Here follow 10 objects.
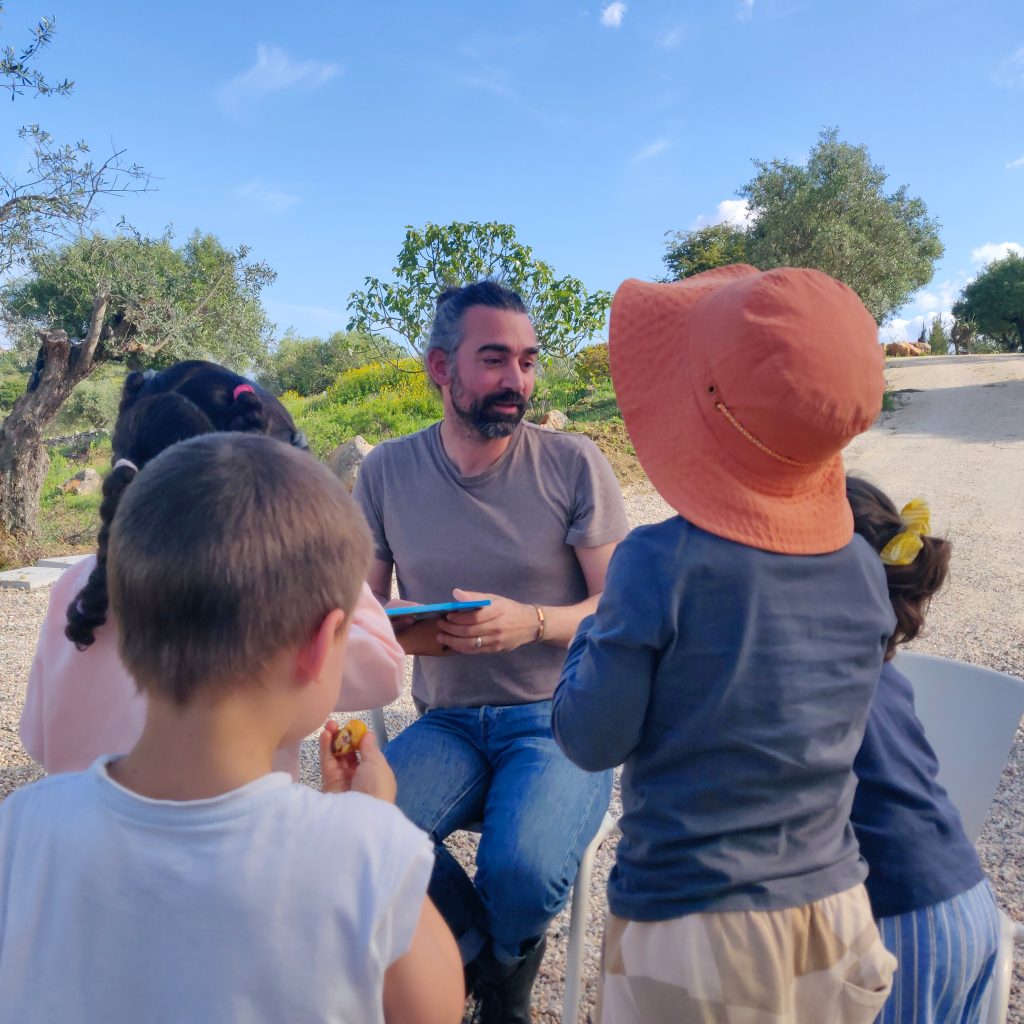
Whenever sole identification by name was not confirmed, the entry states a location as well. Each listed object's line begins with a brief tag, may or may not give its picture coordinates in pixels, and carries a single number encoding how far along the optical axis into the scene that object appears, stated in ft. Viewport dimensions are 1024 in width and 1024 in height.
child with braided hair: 4.02
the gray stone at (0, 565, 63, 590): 22.39
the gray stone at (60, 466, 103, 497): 37.37
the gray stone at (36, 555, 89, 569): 23.96
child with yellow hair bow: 4.28
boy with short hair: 2.71
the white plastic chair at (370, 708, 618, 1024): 5.45
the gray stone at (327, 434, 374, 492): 32.14
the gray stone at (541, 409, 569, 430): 42.69
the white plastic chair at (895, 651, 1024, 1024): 5.94
